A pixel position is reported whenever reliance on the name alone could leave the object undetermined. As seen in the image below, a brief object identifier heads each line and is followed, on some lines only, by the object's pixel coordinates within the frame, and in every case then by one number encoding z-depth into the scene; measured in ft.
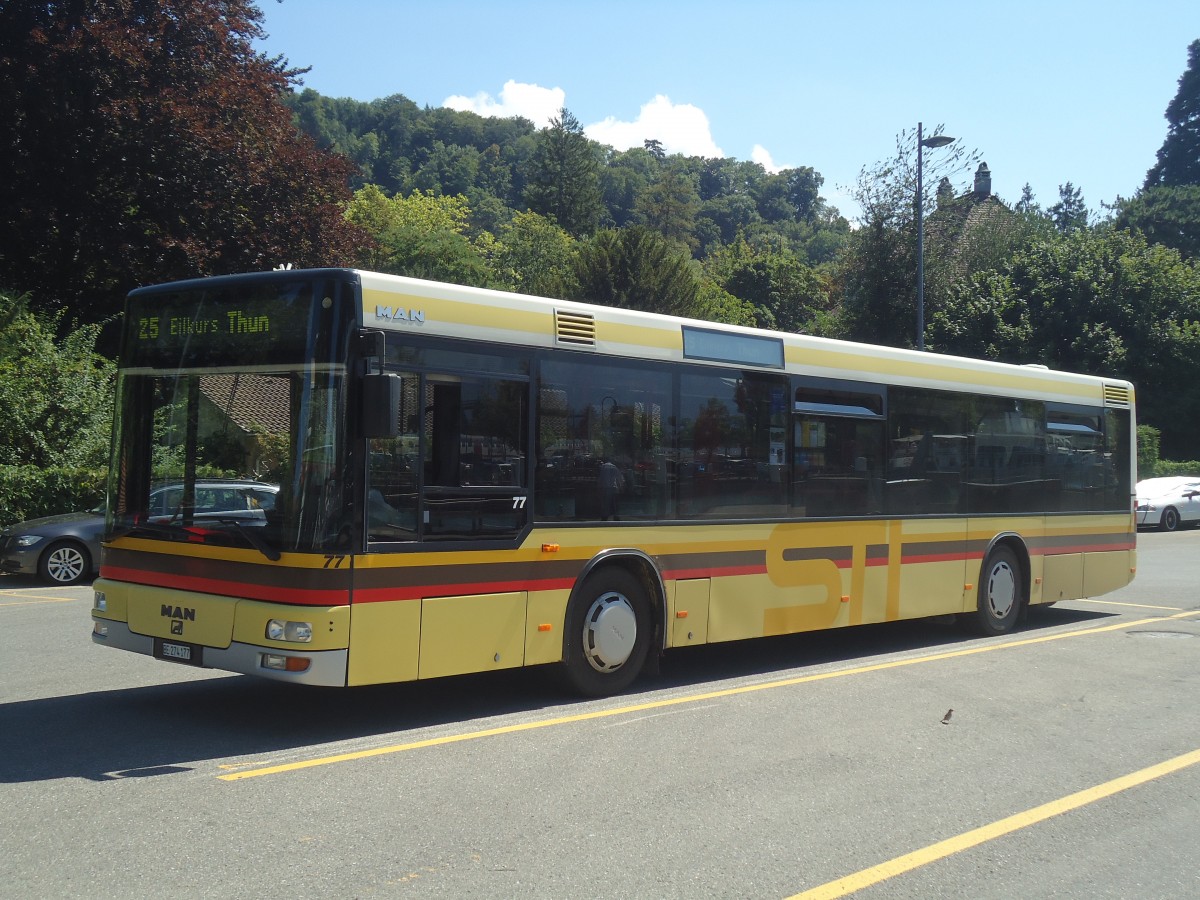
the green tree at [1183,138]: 313.53
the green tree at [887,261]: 148.36
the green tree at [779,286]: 297.33
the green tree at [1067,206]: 390.62
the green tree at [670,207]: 445.37
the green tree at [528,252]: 280.12
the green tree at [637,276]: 191.01
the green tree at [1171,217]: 231.71
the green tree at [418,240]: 244.83
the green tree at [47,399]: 63.93
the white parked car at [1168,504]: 107.86
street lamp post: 96.12
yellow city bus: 24.14
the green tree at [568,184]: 359.05
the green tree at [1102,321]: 141.38
